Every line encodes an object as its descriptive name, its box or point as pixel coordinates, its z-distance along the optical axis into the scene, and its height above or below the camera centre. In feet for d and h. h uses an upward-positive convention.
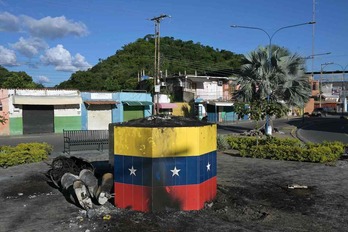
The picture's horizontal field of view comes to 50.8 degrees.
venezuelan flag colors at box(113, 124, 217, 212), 24.17 -3.99
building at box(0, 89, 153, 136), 100.37 -0.63
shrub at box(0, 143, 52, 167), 43.55 -5.75
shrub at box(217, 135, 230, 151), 57.62 -5.87
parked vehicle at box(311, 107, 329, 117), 226.69 -3.81
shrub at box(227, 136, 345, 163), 45.16 -5.72
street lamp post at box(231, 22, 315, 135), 86.22 +8.91
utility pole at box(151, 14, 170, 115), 124.82 +24.73
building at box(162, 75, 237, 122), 162.50 +5.59
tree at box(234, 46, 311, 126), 89.30 +6.91
